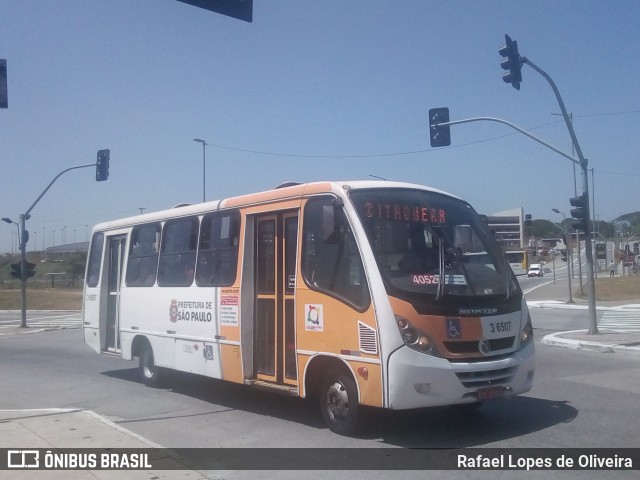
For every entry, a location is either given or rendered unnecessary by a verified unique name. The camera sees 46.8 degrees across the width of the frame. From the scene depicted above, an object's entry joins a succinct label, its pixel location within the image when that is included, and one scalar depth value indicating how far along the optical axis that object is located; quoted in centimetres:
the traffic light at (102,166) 2568
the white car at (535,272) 8950
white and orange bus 836
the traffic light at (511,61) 1700
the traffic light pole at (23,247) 3272
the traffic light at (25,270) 3269
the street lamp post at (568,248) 3768
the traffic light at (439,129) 1977
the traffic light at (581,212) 2069
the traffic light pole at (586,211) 1988
